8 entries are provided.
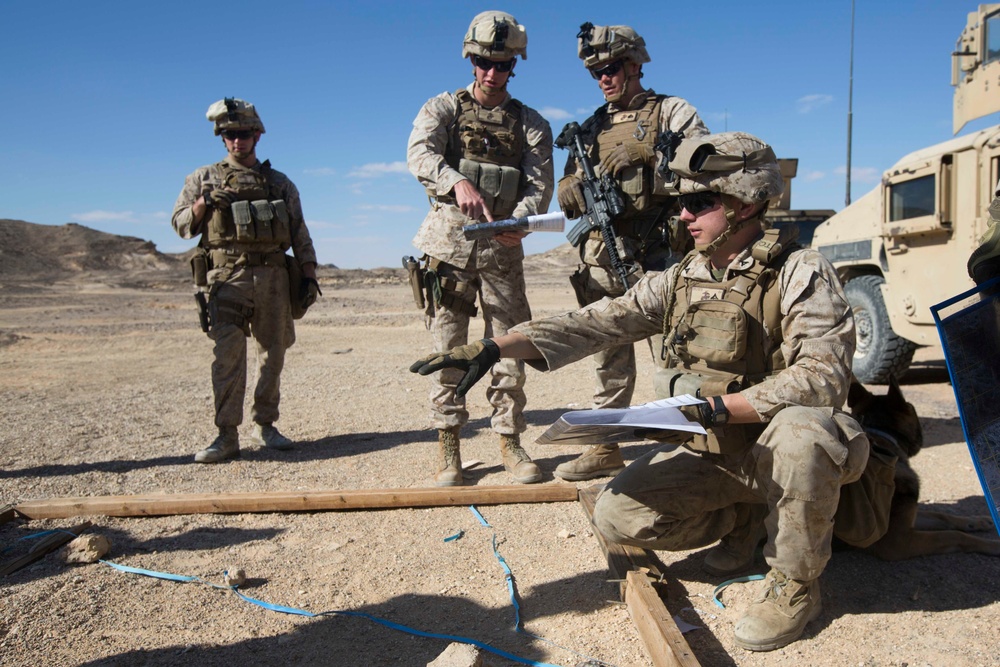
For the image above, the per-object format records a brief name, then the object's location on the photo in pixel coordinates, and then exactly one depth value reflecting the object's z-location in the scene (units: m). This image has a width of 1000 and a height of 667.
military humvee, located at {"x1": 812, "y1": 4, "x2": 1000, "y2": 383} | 6.45
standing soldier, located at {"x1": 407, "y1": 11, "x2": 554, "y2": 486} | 4.51
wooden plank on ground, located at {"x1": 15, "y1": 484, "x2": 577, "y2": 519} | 3.92
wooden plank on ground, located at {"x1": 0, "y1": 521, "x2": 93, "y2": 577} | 3.27
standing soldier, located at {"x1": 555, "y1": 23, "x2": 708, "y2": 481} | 4.45
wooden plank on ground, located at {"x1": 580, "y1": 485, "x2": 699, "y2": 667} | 2.32
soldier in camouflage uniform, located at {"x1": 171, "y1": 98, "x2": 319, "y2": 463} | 5.18
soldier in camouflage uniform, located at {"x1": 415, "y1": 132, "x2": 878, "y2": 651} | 2.59
